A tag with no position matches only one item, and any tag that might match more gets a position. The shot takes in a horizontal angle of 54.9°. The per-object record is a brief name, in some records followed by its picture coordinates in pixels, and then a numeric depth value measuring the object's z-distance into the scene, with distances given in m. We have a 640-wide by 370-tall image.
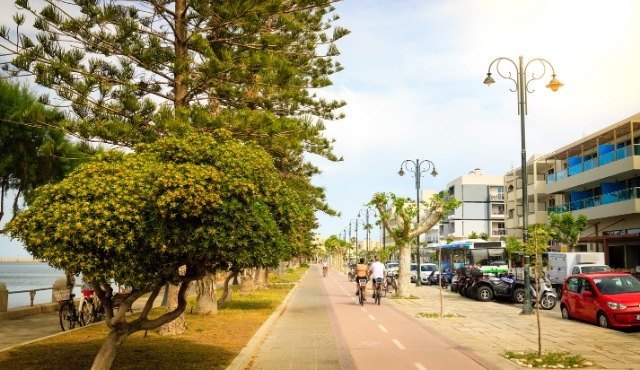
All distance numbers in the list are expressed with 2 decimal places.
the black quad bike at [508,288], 26.47
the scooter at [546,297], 23.70
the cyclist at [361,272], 25.12
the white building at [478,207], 98.50
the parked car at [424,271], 48.00
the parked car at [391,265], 57.09
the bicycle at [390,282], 30.22
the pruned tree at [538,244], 12.97
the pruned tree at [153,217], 7.52
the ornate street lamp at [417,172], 38.41
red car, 15.71
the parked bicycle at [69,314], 16.09
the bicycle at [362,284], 24.97
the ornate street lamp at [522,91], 21.66
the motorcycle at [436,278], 42.88
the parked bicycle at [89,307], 17.36
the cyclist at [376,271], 25.14
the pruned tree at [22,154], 22.92
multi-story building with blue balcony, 40.66
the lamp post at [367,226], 78.08
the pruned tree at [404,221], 28.84
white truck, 32.94
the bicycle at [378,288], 24.94
